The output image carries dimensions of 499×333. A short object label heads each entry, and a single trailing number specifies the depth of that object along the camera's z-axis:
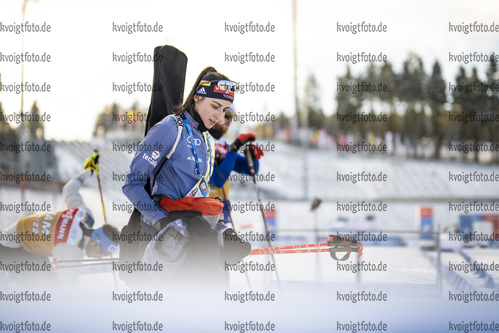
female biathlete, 5.30
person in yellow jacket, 8.88
